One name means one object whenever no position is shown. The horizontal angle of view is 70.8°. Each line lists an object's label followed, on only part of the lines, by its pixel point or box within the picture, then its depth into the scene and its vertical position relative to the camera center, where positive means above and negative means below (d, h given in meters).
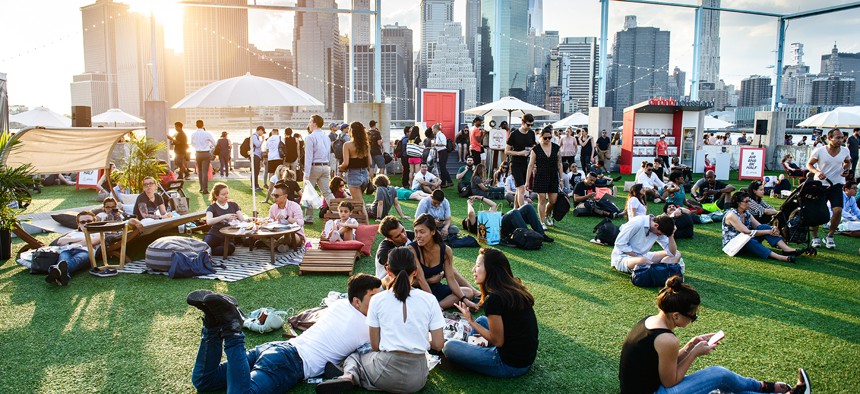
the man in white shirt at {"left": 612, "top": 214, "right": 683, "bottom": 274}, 7.07 -1.45
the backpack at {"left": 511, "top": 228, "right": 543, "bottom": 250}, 8.96 -1.75
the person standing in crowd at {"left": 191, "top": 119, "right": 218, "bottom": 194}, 14.30 -0.79
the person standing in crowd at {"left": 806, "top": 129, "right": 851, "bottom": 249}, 8.74 -0.61
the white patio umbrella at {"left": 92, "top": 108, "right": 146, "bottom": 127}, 20.41 -0.03
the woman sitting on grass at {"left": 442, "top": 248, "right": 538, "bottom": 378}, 4.25 -1.45
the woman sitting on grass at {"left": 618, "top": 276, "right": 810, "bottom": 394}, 3.67 -1.45
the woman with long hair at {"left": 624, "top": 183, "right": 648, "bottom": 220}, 8.65 -1.16
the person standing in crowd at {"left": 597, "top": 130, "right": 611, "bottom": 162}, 19.70 -0.79
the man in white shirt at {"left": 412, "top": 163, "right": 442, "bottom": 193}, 13.84 -1.41
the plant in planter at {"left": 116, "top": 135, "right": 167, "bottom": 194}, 11.58 -0.96
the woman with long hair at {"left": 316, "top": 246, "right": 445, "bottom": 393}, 4.06 -1.49
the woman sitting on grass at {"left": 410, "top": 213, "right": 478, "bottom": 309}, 5.57 -1.33
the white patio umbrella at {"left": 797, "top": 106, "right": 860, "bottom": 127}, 18.41 +0.16
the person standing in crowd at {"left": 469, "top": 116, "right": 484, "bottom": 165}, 17.16 -0.56
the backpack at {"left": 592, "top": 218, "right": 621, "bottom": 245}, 9.29 -1.70
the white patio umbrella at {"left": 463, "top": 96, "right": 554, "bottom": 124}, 17.17 +0.40
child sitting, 8.38 -1.51
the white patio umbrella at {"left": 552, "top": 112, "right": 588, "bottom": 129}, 23.80 +0.04
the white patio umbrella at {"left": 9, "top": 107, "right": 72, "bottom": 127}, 16.75 -0.07
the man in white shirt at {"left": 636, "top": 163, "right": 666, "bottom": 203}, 13.45 -1.33
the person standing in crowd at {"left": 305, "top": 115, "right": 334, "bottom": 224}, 10.86 -0.72
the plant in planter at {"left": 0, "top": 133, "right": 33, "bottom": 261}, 7.86 -1.01
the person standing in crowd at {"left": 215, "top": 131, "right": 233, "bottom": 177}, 18.17 -1.04
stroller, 8.70 -1.29
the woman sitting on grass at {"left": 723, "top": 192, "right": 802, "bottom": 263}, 8.45 -1.52
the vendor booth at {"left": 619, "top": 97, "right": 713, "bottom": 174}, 19.94 -0.16
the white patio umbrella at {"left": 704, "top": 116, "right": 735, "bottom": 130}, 23.59 -0.04
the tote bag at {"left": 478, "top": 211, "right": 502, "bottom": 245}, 9.34 -1.62
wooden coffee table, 7.89 -1.50
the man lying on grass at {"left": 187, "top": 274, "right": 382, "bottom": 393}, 3.77 -1.58
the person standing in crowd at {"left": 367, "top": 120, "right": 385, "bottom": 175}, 15.57 -0.72
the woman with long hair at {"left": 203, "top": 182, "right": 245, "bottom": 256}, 8.38 -1.37
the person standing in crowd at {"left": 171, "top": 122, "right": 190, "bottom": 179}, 15.32 -0.84
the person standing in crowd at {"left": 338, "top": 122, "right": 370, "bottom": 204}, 10.02 -0.66
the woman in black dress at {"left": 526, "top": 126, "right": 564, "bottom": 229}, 9.97 -0.75
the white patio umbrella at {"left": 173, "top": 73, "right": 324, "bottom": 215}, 8.78 +0.34
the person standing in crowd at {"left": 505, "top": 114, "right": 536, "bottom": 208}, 10.76 -0.54
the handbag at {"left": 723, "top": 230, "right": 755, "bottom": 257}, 8.49 -1.71
